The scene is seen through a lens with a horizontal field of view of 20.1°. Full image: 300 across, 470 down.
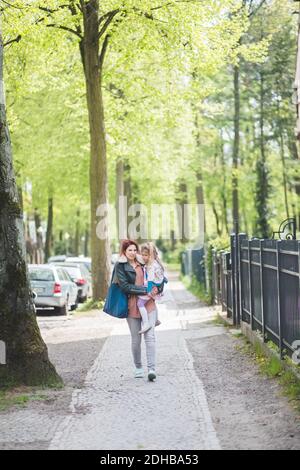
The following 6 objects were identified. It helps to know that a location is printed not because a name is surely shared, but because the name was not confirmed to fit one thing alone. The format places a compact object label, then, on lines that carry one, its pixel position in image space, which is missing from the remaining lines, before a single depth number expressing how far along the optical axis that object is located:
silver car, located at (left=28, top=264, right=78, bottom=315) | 23.30
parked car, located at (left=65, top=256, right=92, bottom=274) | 35.64
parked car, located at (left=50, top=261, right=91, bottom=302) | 28.92
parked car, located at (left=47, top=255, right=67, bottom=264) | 39.26
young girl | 10.91
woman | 10.86
